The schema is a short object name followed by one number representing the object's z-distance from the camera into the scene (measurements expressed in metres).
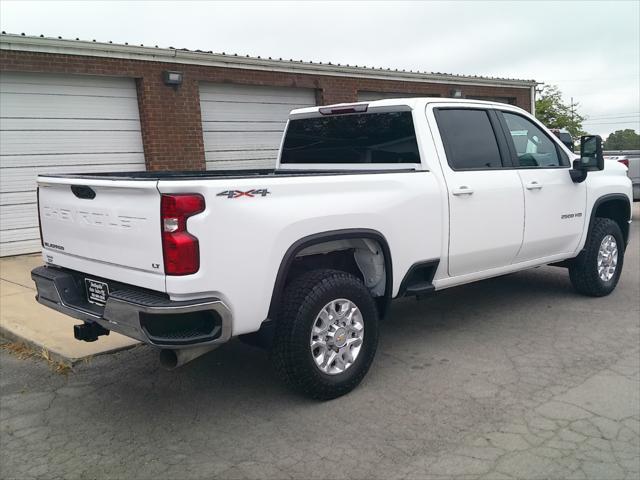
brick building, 9.23
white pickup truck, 3.44
